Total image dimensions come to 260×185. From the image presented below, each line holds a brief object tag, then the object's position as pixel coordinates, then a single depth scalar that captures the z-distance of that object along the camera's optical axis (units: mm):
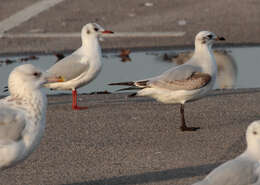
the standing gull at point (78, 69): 21469
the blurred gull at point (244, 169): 10961
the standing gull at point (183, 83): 18391
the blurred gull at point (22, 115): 12297
